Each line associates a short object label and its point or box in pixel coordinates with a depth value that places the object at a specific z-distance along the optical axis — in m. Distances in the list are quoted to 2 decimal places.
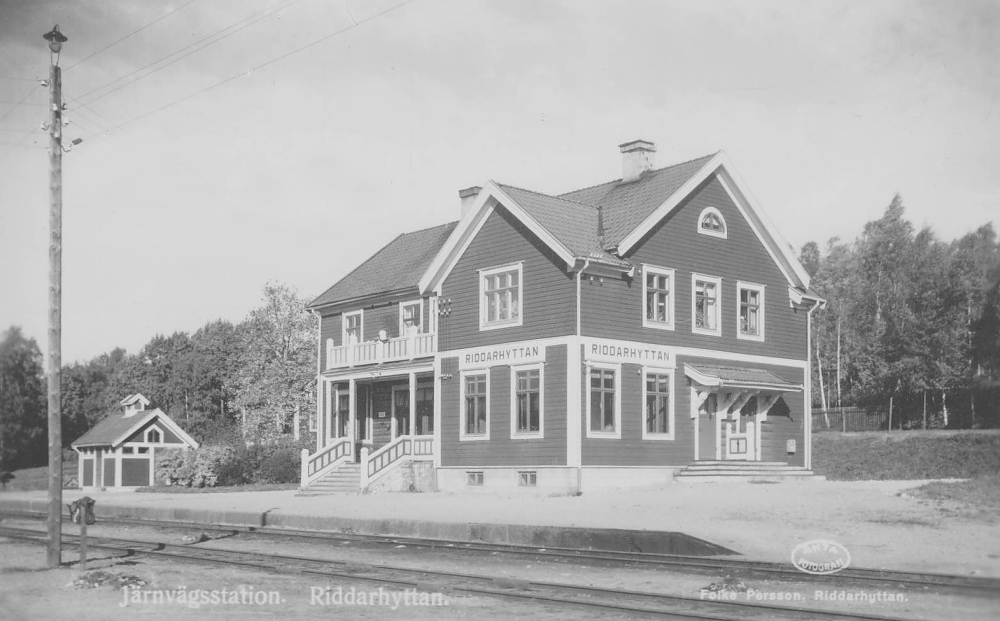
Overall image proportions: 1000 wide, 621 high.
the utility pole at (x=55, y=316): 15.53
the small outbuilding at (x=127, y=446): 45.69
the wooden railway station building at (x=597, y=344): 29.72
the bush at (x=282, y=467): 42.78
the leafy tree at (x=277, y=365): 68.00
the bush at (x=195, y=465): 43.62
